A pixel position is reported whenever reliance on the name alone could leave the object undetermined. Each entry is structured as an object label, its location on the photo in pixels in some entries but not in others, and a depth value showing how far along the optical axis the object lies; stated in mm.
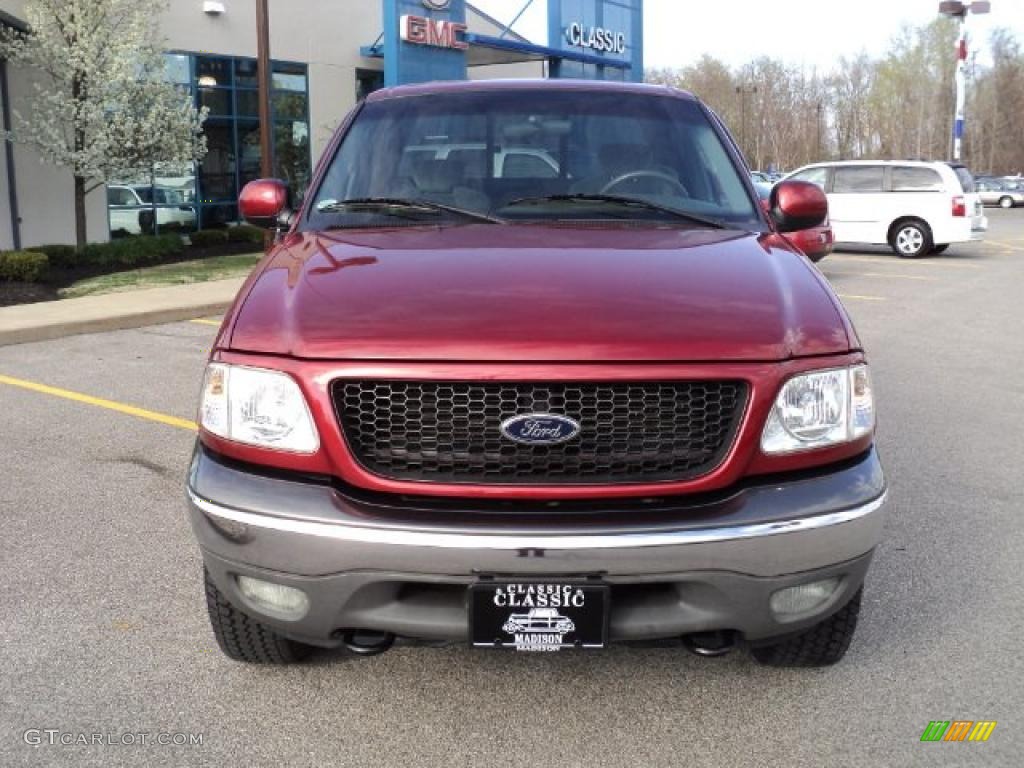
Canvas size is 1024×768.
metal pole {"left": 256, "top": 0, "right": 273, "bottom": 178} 15766
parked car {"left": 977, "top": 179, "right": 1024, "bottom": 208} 47562
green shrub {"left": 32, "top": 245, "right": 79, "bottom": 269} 15445
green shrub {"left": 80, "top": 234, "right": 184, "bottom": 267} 15859
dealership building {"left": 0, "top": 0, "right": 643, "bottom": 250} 17281
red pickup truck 2469
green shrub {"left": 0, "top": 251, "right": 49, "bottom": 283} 13352
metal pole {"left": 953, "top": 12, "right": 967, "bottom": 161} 37531
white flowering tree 15250
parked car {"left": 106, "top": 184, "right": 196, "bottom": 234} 19031
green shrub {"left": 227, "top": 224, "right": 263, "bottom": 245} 19781
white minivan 18562
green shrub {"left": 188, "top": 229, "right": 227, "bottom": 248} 18766
